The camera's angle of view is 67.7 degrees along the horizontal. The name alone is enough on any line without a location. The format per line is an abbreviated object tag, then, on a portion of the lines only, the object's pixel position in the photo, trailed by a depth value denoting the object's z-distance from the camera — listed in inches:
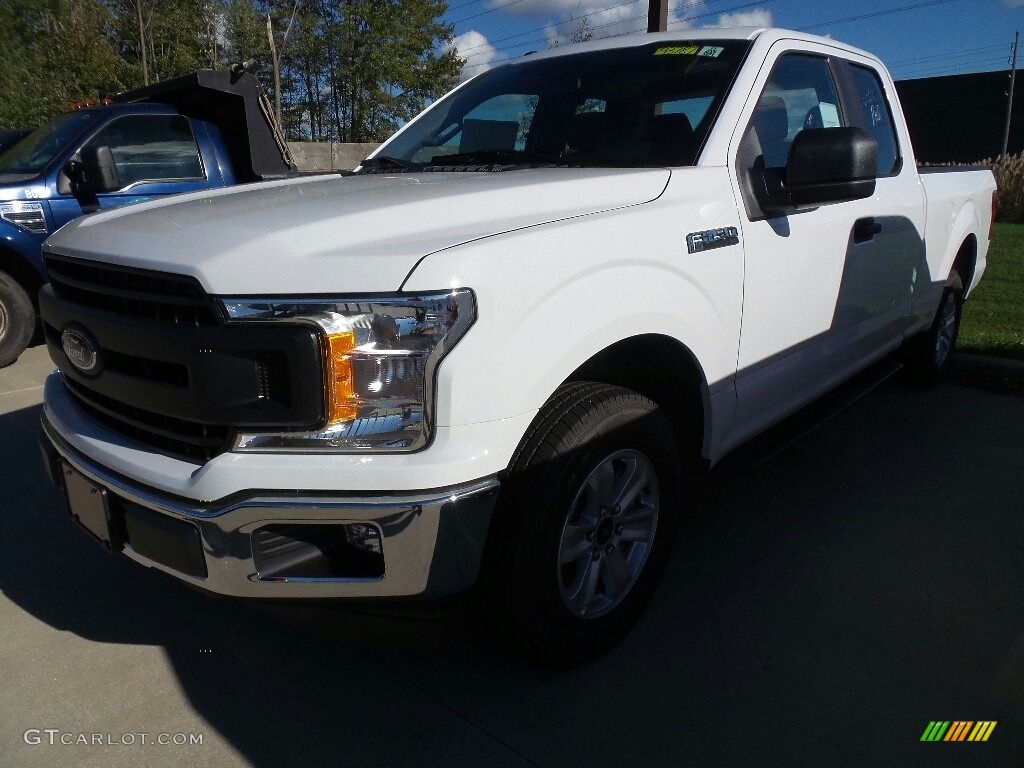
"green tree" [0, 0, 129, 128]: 491.2
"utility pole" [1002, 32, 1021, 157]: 842.2
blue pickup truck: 214.4
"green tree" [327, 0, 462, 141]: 1221.7
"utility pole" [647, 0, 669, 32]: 300.4
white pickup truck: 64.6
